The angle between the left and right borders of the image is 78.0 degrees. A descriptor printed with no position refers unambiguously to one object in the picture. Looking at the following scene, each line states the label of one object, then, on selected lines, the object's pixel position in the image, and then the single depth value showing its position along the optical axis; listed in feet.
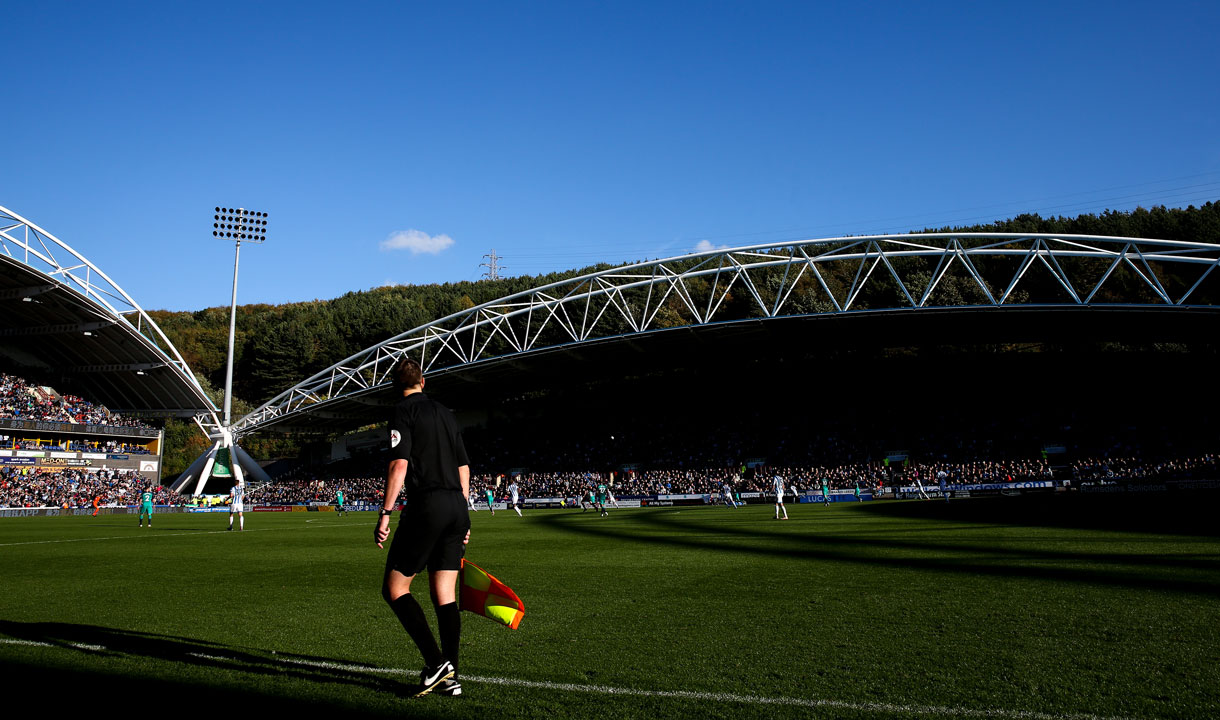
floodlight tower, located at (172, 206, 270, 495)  168.76
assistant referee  14.40
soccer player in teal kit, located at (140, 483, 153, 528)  86.79
